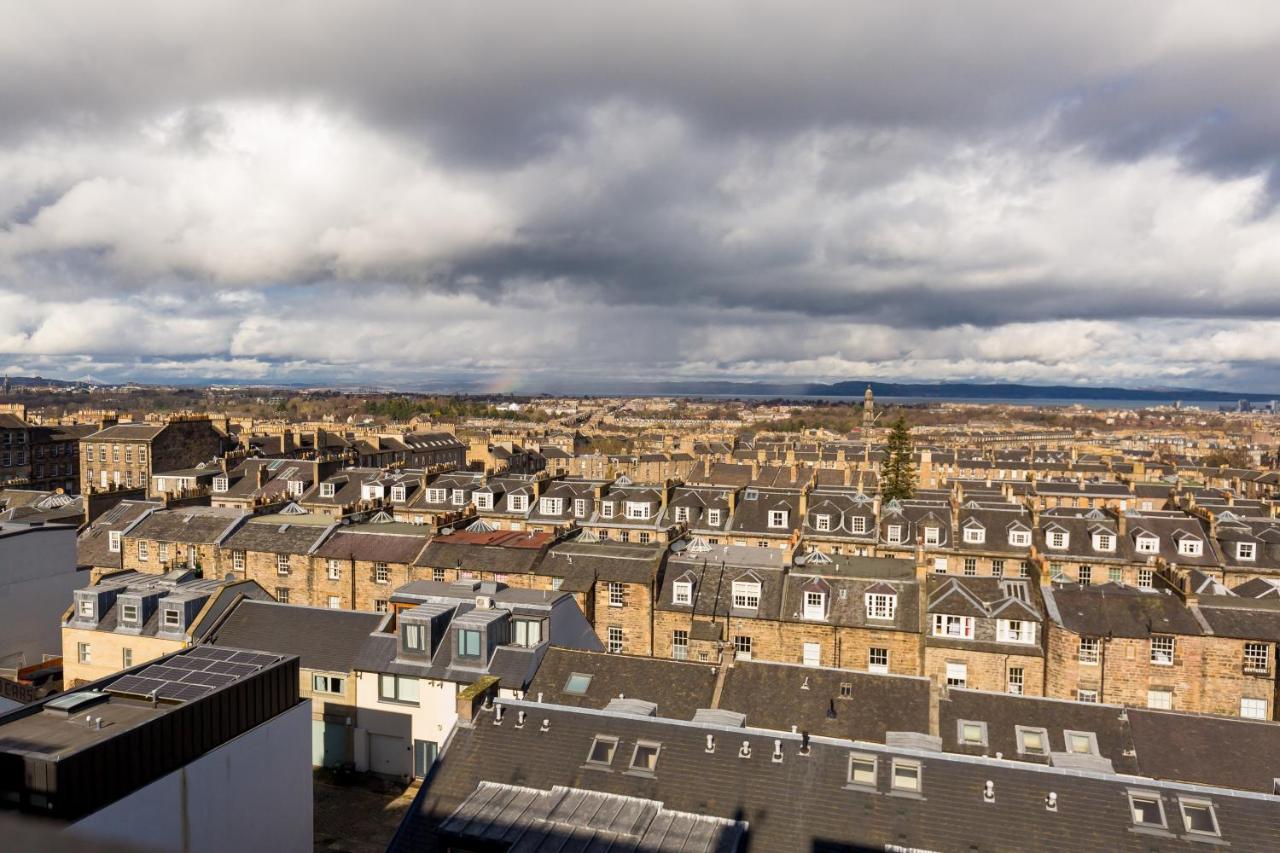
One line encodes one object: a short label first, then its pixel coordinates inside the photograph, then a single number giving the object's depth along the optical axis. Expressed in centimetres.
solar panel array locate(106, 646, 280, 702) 2061
